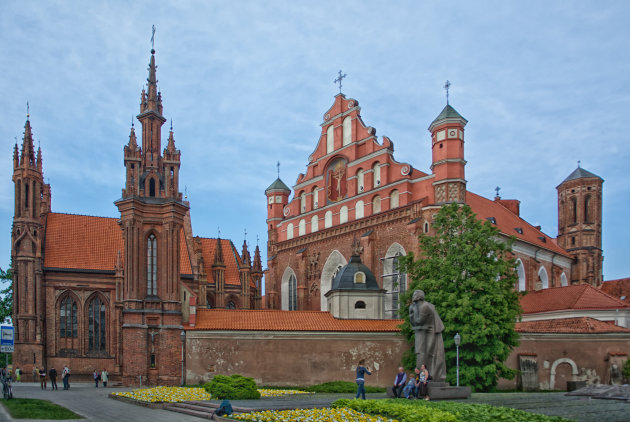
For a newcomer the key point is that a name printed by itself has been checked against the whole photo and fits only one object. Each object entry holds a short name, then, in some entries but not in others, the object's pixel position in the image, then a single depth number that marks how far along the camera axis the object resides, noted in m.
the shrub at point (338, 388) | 30.39
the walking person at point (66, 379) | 32.12
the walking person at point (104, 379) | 36.51
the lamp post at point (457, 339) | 26.76
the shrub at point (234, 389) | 22.31
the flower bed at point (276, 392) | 26.21
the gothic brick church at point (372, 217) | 40.59
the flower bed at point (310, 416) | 16.17
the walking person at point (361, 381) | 22.19
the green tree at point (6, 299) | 54.26
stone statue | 21.27
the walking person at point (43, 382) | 33.38
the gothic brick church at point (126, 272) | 33.53
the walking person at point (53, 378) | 32.37
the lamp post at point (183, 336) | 33.19
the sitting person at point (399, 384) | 21.44
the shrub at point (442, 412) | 15.42
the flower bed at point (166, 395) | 22.80
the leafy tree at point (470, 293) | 29.72
